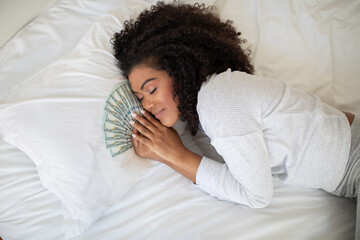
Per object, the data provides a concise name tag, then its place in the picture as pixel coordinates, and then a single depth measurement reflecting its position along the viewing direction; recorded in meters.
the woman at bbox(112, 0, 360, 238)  0.79
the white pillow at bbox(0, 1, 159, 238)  0.80
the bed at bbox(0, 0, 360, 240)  0.82
